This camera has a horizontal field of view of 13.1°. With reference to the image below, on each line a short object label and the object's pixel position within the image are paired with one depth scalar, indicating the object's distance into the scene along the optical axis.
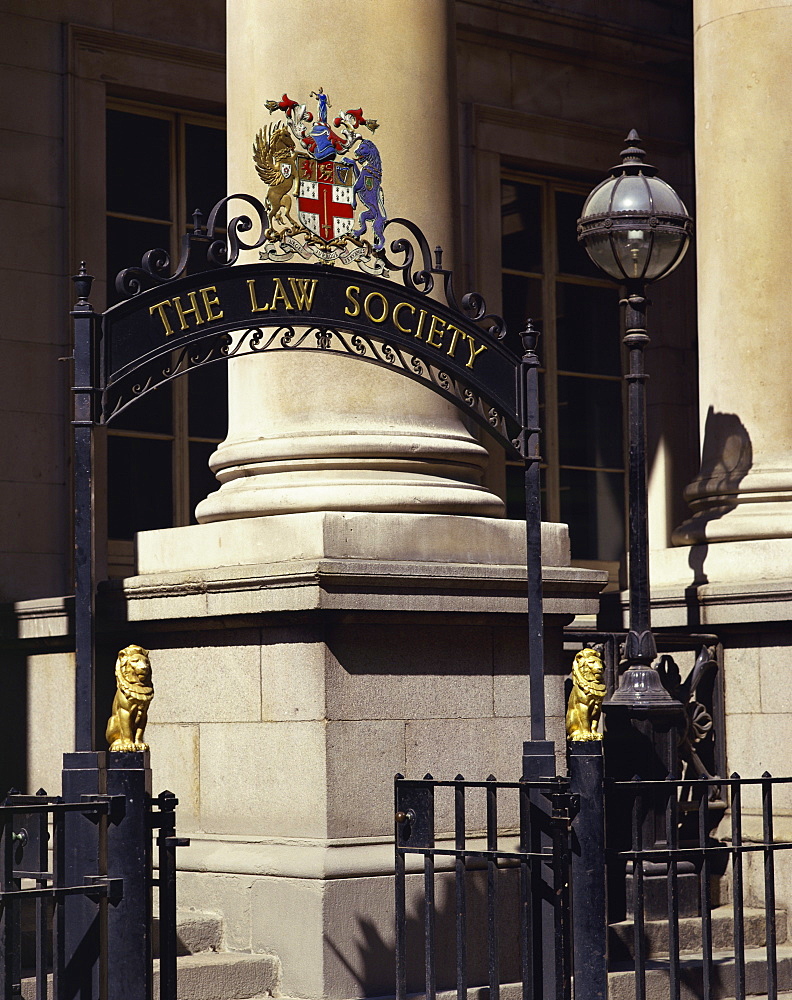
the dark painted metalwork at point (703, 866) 14.41
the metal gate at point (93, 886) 12.72
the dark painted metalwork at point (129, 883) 12.83
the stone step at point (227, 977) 16.69
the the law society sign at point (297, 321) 14.27
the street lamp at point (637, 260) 19.01
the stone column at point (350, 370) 18.71
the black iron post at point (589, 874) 14.12
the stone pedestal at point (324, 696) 17.18
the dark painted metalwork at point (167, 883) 13.13
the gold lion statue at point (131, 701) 13.09
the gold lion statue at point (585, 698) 14.26
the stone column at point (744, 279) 23.82
